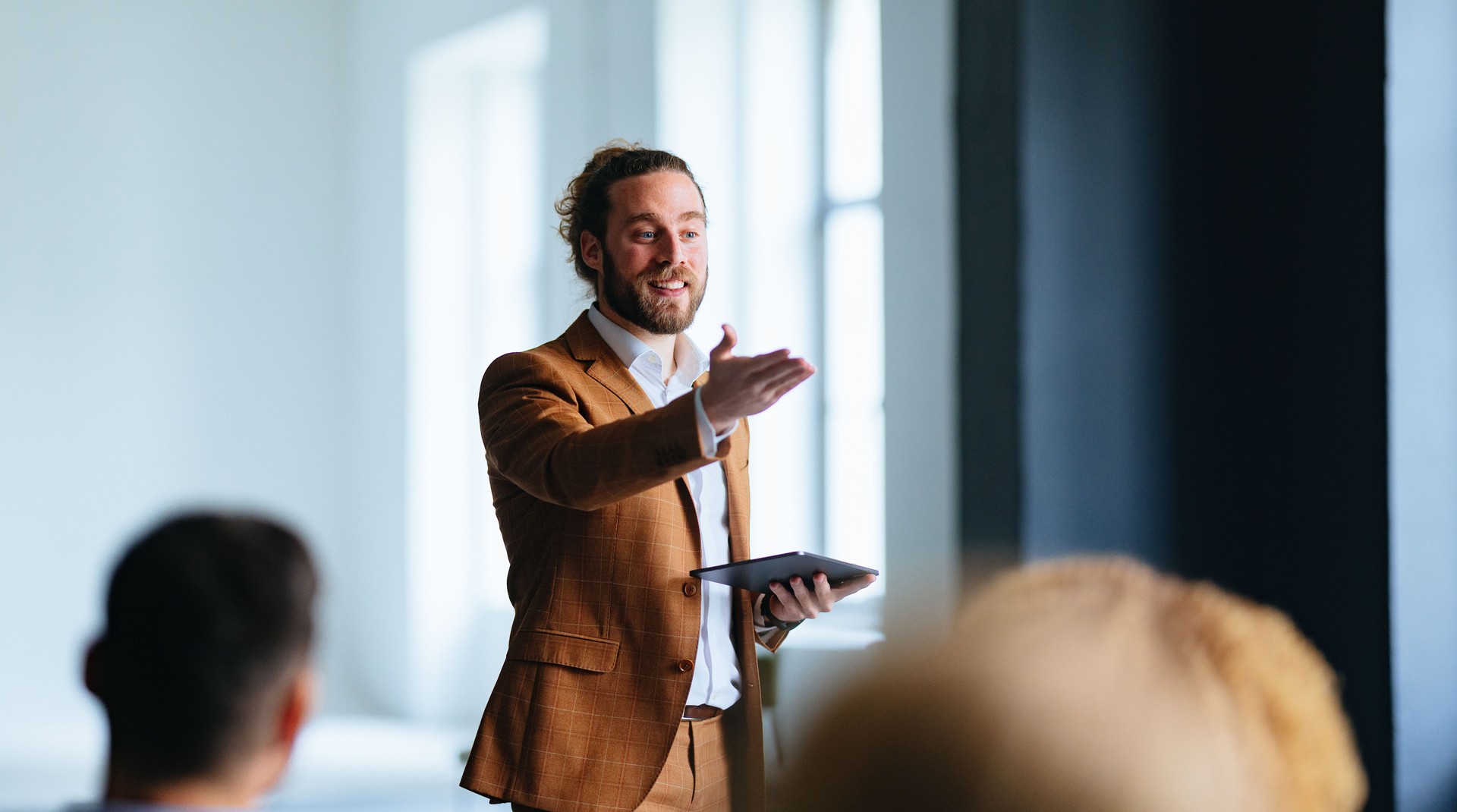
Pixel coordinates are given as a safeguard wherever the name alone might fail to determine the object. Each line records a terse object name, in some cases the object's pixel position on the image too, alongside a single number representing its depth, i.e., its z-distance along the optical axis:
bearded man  6.10
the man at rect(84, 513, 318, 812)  5.31
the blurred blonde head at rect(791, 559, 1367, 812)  2.82
